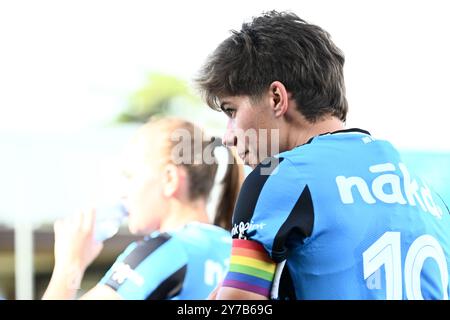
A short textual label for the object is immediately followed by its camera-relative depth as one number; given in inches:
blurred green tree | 1651.6
